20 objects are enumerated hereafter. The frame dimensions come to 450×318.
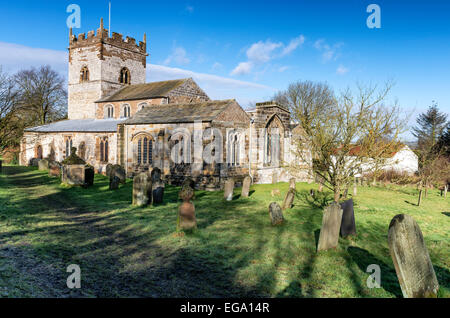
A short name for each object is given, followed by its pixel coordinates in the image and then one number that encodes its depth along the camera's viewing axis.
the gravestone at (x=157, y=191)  12.02
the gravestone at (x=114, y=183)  15.74
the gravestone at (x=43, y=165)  23.84
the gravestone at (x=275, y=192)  14.97
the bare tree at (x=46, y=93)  39.75
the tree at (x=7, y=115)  14.83
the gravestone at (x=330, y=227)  7.00
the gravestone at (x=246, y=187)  14.71
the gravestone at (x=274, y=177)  20.50
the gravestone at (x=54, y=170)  19.65
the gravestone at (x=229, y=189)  13.75
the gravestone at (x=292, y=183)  14.88
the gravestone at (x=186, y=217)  8.20
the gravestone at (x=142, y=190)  11.55
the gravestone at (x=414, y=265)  4.61
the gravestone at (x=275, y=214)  9.41
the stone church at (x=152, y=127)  17.47
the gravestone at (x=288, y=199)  11.80
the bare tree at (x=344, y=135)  9.45
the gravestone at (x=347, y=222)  8.21
